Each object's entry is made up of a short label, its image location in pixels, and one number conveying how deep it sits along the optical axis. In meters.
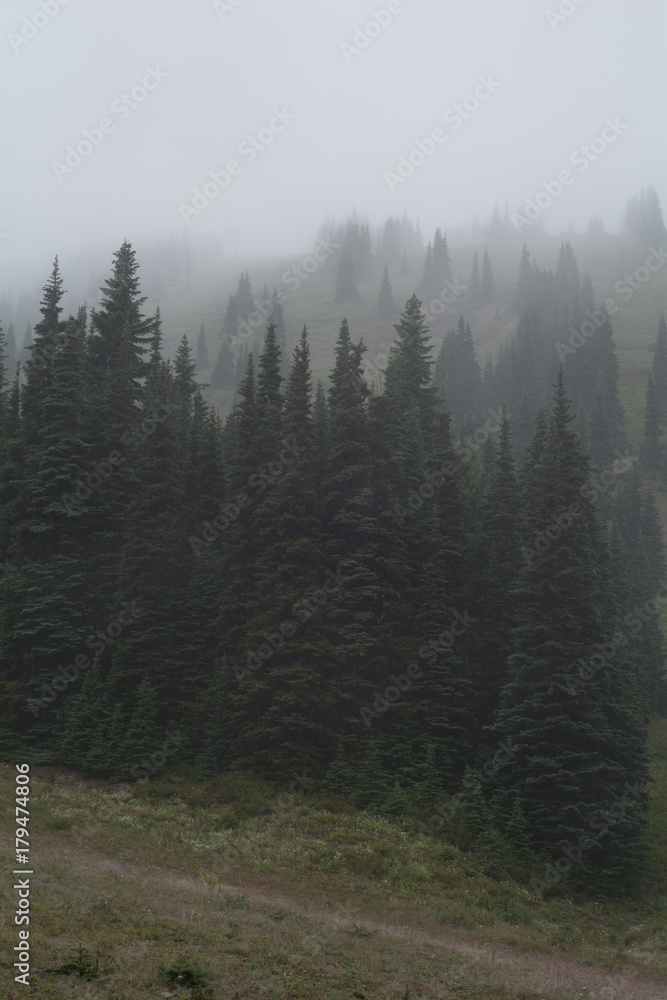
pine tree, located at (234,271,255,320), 164.50
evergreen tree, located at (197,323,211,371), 149.34
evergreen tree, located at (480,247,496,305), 170.75
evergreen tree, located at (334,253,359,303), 177.12
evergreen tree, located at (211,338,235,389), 135.12
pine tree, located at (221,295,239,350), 154.43
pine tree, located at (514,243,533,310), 159.00
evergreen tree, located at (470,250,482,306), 171.46
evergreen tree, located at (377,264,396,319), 162.25
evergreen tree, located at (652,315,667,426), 99.69
